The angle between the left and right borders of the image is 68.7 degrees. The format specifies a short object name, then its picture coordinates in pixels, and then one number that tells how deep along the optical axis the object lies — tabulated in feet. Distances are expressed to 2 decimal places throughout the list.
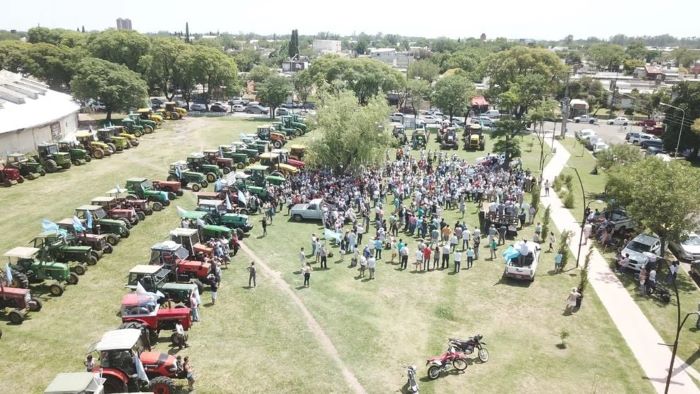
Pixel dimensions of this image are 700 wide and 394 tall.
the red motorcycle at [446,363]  50.42
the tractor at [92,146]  133.39
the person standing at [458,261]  74.59
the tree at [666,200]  71.41
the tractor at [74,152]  126.11
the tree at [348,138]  117.29
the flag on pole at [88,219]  76.54
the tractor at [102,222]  80.53
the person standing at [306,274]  68.54
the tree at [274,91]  199.93
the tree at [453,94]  191.00
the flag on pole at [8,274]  60.18
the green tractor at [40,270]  64.70
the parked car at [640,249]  76.07
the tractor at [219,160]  120.78
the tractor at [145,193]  96.76
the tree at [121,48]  226.17
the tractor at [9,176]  108.88
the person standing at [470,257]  75.87
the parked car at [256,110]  225.76
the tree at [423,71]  290.15
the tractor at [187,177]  108.88
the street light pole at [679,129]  148.15
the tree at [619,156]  111.03
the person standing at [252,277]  68.69
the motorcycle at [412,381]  46.47
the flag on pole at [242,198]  91.40
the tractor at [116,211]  86.38
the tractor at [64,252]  70.13
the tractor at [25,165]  112.68
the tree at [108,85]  168.14
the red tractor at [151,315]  55.01
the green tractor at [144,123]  165.78
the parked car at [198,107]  222.48
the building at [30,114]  127.54
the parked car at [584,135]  170.81
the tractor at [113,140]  141.18
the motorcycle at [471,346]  52.85
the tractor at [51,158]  118.83
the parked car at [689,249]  80.79
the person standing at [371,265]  72.33
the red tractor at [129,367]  45.19
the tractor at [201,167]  115.52
